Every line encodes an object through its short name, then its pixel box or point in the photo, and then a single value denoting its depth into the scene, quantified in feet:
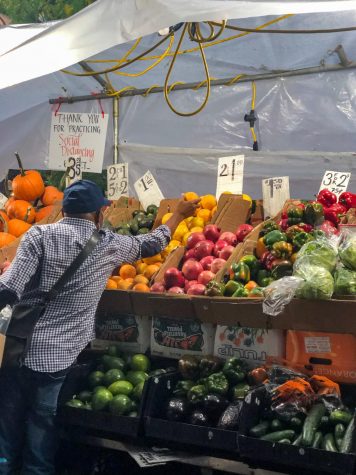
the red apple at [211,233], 18.07
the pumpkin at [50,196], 24.94
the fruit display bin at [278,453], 12.01
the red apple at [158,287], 16.80
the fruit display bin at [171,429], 13.61
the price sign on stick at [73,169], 25.20
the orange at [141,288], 16.89
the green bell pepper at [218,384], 14.47
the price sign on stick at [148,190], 22.21
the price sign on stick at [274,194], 18.89
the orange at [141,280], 17.43
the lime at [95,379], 16.31
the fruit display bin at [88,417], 14.90
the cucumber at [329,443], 12.33
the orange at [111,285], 17.14
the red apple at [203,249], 17.39
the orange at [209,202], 19.85
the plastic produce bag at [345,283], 13.46
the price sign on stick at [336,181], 18.74
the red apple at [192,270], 16.87
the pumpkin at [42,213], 24.14
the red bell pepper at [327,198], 17.31
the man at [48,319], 15.05
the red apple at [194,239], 17.92
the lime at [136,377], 15.93
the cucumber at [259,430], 13.07
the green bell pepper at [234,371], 14.64
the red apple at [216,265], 16.65
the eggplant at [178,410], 14.44
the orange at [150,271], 17.90
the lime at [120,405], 15.31
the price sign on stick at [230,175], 19.94
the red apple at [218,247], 17.39
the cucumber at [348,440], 12.11
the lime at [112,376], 16.10
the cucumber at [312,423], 12.57
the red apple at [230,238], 17.61
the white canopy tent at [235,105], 20.01
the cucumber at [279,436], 12.84
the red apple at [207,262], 16.98
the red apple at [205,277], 16.37
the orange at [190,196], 20.31
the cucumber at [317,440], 12.50
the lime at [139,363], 16.30
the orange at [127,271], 17.93
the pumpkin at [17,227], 23.36
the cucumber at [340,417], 12.76
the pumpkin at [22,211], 24.11
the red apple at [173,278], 16.83
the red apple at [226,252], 17.01
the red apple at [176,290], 16.40
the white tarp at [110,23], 12.94
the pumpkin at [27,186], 24.67
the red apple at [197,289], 15.92
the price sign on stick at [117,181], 23.67
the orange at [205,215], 19.54
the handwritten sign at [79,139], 24.68
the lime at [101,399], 15.61
